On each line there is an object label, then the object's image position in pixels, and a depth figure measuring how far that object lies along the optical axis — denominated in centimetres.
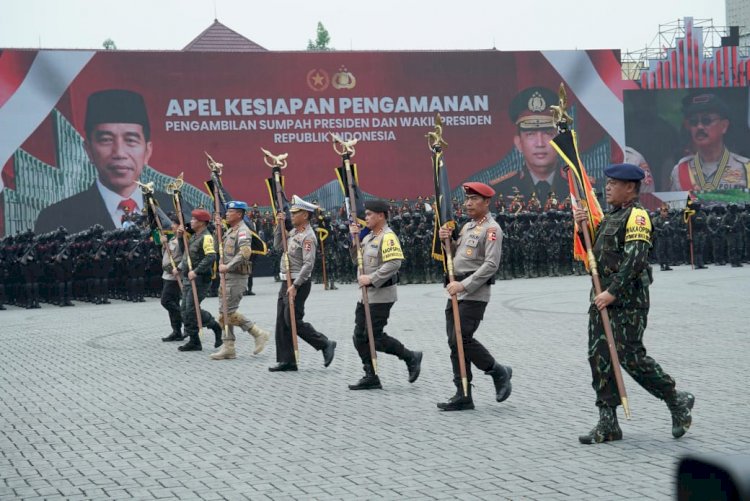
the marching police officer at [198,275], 1311
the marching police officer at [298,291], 1094
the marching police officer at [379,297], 945
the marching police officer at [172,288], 1427
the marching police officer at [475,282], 814
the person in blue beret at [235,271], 1213
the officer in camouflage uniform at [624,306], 650
